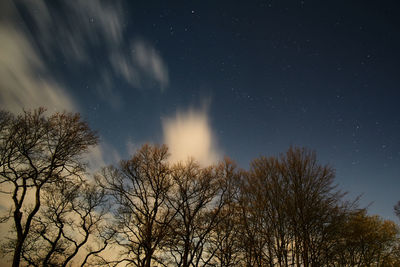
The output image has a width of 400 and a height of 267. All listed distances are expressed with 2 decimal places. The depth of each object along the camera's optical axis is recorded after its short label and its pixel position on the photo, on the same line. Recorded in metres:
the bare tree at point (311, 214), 10.48
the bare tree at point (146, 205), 14.79
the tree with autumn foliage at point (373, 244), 17.04
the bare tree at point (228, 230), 15.34
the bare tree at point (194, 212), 15.07
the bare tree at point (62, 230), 14.09
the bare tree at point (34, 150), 10.58
